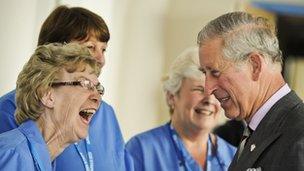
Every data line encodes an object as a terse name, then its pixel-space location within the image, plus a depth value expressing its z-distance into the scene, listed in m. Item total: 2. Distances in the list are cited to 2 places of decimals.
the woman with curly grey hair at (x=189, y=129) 4.49
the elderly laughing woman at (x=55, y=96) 3.33
